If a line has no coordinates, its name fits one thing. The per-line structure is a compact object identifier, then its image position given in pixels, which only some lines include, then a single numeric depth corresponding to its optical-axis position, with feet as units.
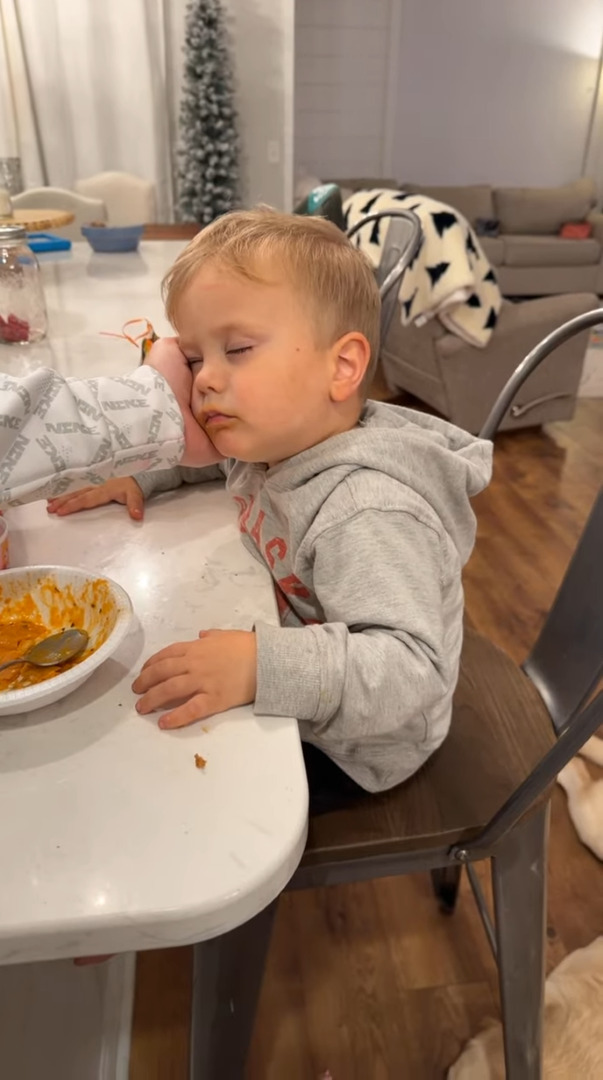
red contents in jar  3.88
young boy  1.77
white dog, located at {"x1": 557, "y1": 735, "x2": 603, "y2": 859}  4.50
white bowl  1.76
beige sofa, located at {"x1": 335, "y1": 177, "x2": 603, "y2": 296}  16.16
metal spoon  1.76
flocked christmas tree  13.23
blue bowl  6.59
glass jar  3.90
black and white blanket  8.49
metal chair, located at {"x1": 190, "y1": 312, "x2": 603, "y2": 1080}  2.32
